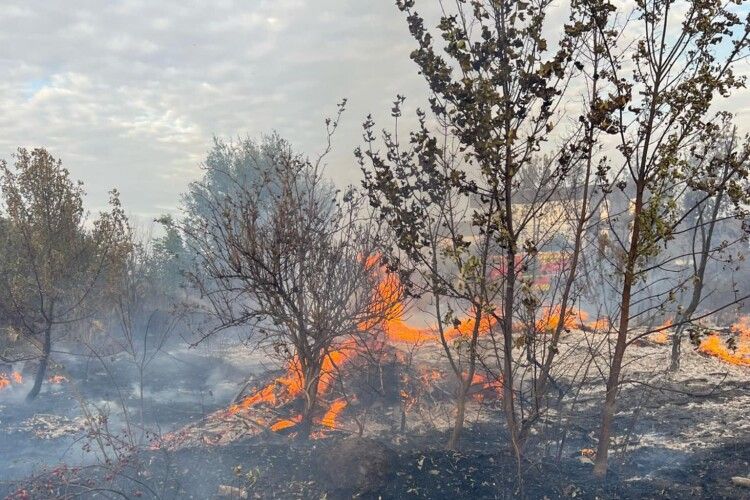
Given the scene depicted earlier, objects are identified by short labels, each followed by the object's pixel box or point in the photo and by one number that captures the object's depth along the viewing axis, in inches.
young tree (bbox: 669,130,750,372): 195.5
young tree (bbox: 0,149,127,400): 538.3
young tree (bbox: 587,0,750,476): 207.9
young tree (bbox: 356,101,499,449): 190.5
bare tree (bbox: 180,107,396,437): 281.4
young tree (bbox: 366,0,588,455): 186.4
